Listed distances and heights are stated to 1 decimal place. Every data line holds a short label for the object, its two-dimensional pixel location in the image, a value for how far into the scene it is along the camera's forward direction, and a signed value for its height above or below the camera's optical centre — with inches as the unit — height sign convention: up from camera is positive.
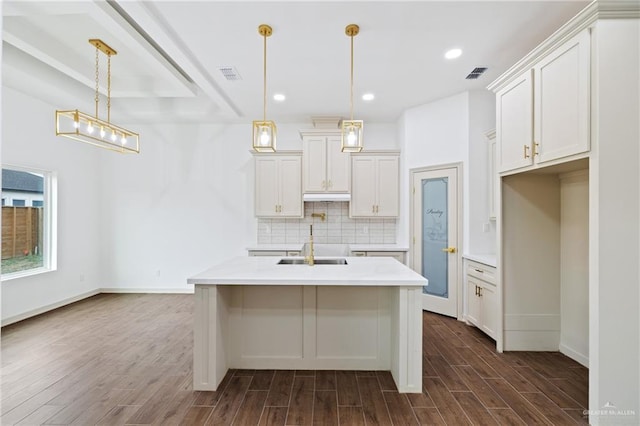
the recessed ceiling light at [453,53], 123.4 +66.4
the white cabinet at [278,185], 198.1 +18.9
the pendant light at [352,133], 110.1 +29.7
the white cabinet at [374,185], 195.8 +18.9
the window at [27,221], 162.1 -4.9
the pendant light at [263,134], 106.7 +28.1
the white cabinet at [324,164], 193.2 +31.9
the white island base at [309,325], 109.7 -40.3
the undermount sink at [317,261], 131.0 -20.5
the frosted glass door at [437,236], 165.2 -12.1
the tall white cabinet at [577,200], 80.3 +5.0
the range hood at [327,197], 192.2 +10.8
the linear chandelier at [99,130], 112.3 +34.3
